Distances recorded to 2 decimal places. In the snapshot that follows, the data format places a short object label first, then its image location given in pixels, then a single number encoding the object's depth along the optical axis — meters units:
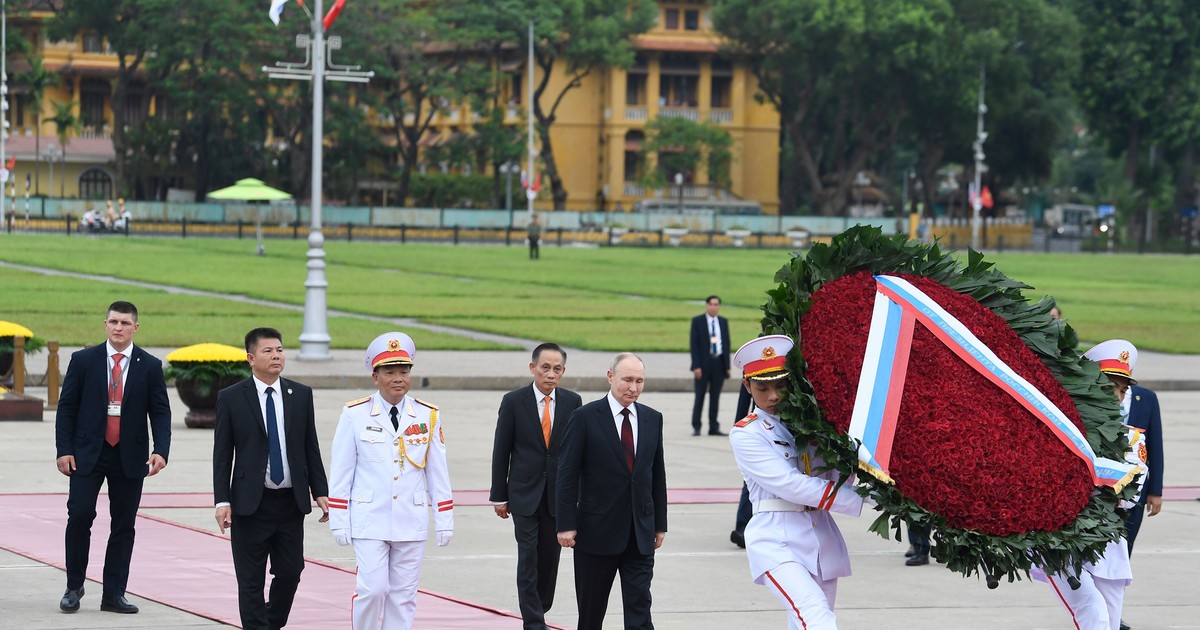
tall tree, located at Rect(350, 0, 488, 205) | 85.62
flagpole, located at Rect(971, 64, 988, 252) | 88.31
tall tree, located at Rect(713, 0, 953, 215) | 88.75
